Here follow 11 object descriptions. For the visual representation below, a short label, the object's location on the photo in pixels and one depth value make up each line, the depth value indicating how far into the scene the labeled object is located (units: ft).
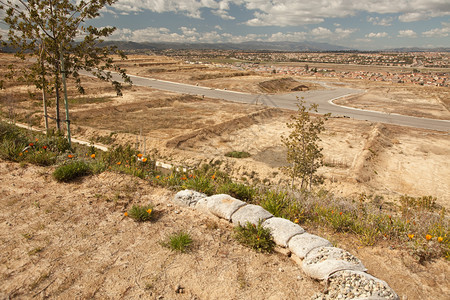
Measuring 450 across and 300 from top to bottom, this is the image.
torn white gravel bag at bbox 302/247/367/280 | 12.03
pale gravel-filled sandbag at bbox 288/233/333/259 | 13.53
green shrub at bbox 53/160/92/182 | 21.50
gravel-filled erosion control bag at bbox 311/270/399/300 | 10.45
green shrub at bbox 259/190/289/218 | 18.28
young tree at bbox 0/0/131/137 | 30.96
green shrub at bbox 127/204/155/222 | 17.19
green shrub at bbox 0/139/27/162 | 24.74
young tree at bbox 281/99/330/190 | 39.65
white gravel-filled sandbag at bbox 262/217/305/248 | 14.51
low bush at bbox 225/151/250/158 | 62.03
